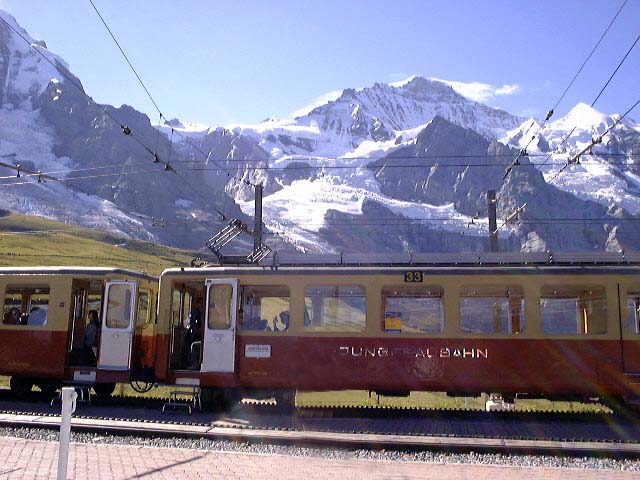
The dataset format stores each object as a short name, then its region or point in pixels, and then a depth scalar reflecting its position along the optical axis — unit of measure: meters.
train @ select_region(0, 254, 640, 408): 13.88
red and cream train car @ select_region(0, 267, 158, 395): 15.72
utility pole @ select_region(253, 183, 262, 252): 28.00
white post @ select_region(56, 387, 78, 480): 6.68
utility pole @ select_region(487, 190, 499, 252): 26.91
